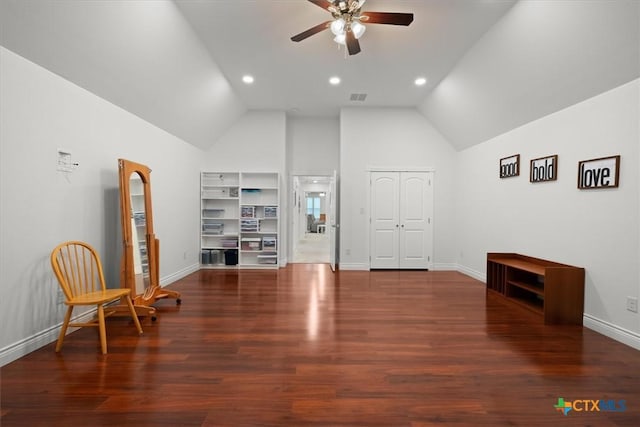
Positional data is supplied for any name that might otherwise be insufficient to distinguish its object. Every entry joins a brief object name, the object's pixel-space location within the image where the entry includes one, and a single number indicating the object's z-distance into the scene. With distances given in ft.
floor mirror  10.85
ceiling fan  9.39
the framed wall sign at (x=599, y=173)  9.82
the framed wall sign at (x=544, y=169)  12.37
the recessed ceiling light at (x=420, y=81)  16.75
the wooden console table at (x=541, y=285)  10.98
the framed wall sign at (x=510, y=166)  14.82
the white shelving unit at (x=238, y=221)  21.36
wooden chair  8.42
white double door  21.38
